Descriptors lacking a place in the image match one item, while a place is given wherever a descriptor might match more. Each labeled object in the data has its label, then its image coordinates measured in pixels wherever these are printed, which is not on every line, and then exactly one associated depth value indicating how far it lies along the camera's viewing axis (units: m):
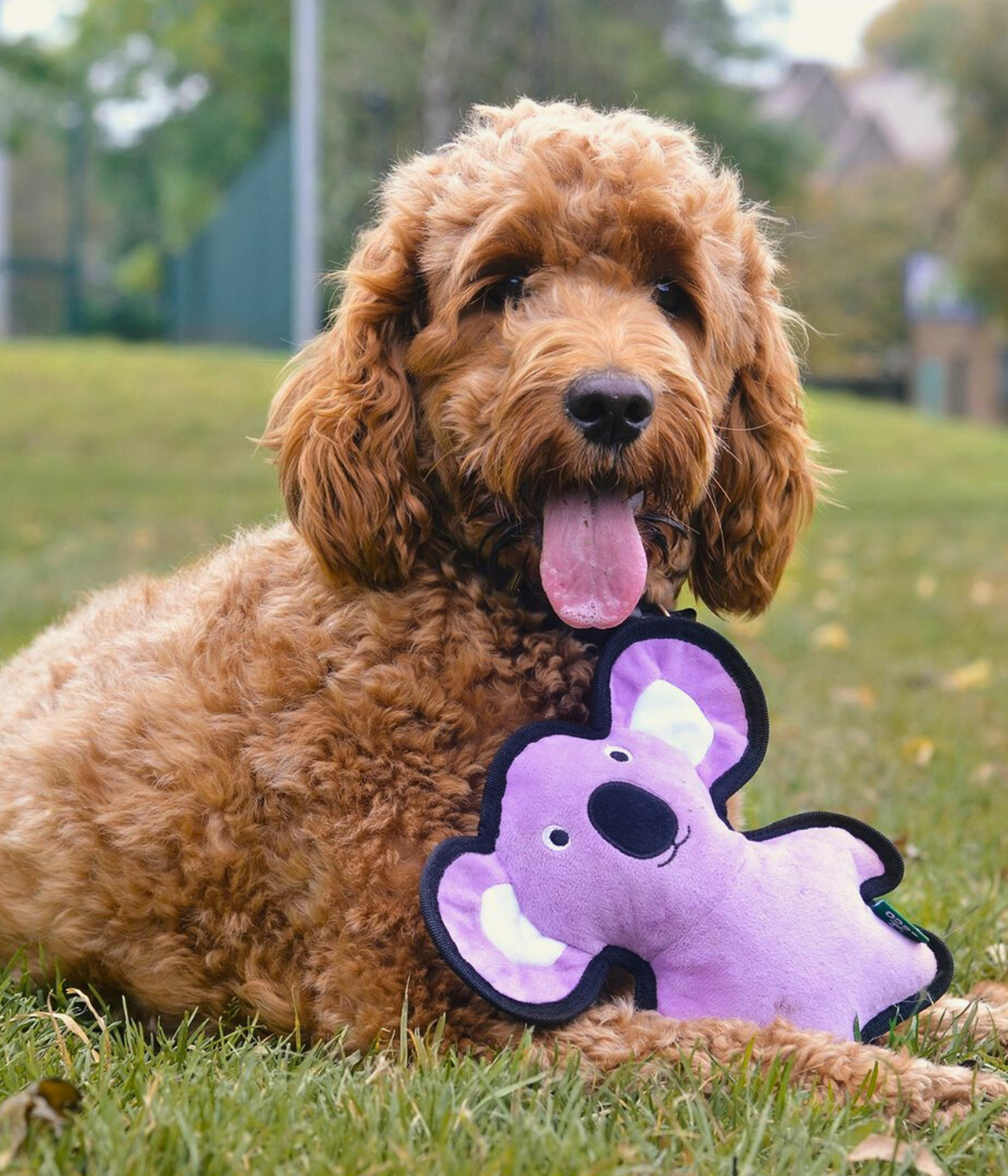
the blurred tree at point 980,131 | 32.50
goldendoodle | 2.70
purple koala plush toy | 2.61
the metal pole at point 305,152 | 19.64
